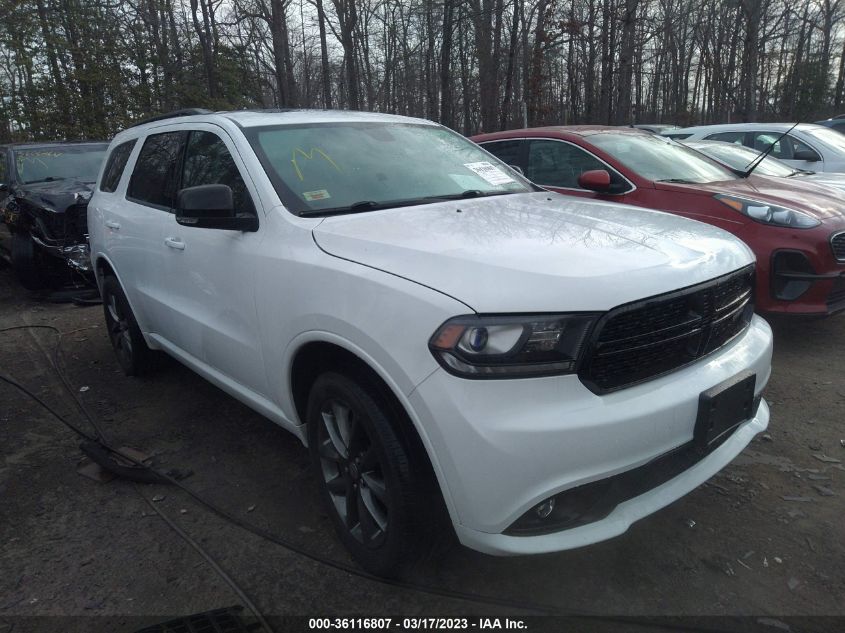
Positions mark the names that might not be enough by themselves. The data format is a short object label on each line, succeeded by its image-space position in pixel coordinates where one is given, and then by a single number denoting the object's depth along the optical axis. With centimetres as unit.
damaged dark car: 743
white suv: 194
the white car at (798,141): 815
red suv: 440
